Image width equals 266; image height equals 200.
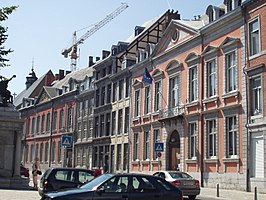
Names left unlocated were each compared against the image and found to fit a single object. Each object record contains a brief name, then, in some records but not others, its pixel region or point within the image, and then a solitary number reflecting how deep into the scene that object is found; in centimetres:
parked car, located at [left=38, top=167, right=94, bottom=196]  1784
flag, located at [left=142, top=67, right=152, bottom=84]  3822
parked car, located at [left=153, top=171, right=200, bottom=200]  2225
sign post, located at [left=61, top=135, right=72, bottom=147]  2768
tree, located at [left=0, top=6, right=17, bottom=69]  1460
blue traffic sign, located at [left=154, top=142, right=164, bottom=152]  3161
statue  3081
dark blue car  1193
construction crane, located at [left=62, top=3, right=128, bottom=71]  11385
